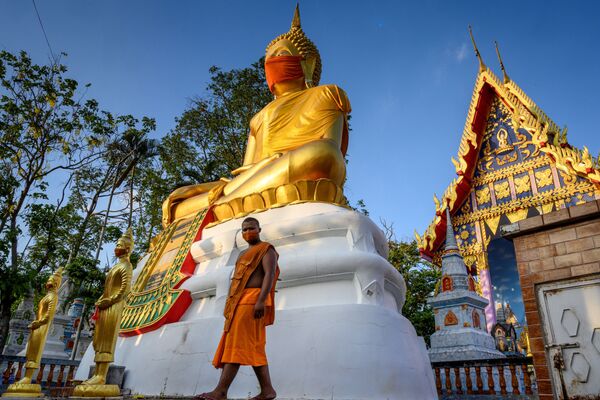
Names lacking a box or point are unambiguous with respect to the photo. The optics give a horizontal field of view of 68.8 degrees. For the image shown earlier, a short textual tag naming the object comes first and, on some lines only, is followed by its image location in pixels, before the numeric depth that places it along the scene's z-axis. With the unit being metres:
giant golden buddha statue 4.82
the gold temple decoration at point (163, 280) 4.09
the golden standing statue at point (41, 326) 3.55
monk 2.19
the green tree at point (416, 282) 13.14
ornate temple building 11.20
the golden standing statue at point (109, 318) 2.93
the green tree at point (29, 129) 6.70
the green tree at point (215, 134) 10.81
